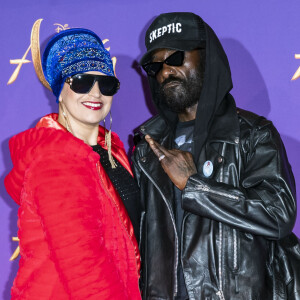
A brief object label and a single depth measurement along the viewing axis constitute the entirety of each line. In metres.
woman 1.68
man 1.92
